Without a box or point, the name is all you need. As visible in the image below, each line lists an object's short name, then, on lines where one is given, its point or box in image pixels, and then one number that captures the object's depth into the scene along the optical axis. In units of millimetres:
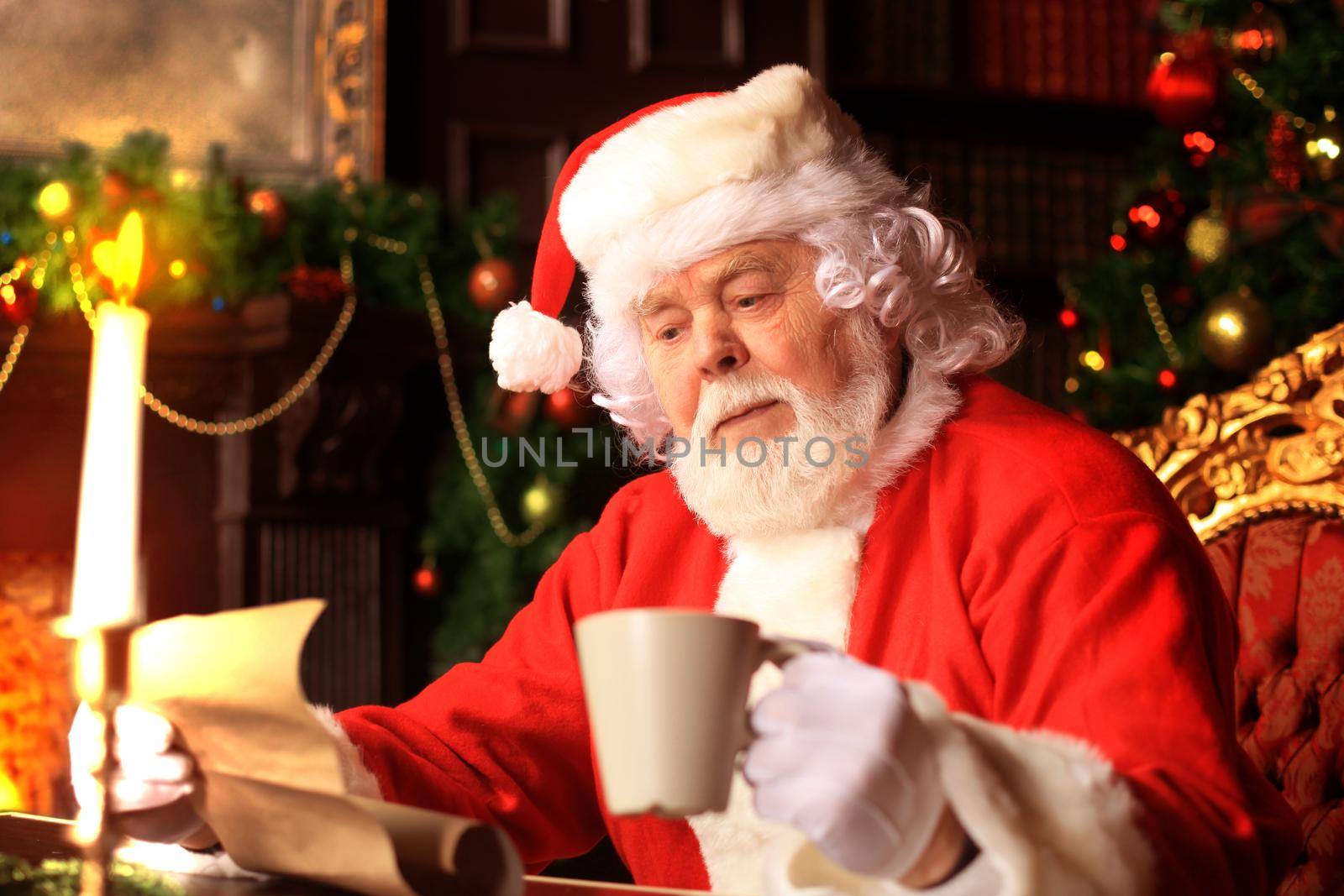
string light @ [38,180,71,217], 3066
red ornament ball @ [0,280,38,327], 3090
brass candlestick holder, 678
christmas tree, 3027
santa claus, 1192
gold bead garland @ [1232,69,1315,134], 3088
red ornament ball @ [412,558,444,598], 3545
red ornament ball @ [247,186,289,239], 3287
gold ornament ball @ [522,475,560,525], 3521
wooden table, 995
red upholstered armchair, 1620
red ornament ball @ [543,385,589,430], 3480
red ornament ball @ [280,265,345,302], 3334
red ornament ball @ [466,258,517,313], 3422
